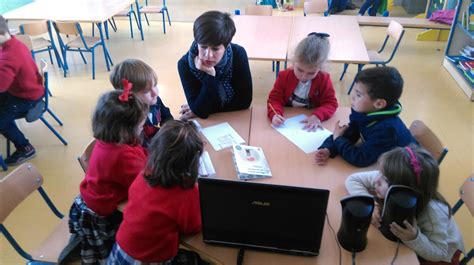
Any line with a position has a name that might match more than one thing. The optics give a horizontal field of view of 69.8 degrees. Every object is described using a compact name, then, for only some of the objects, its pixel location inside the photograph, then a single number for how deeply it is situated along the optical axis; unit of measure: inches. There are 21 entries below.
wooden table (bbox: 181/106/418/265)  46.6
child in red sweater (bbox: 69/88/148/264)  56.8
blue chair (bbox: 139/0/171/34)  218.7
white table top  162.7
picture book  60.4
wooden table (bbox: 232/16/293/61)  119.5
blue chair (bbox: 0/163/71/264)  60.4
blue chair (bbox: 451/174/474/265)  59.9
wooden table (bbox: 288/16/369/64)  118.3
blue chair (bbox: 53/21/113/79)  158.7
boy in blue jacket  61.8
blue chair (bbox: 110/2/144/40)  213.5
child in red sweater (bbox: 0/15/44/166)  102.8
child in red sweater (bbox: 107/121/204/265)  47.6
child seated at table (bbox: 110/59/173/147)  69.8
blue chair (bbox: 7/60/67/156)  109.8
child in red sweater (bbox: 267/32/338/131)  74.4
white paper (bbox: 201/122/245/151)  69.7
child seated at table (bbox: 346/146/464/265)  46.7
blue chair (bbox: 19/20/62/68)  152.2
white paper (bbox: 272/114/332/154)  69.3
